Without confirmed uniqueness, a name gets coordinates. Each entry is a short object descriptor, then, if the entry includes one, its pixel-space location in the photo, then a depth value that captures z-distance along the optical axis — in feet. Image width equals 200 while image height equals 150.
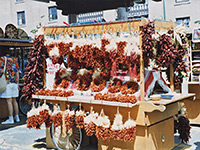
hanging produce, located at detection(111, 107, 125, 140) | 16.16
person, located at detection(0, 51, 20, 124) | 28.50
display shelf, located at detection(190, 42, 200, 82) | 30.50
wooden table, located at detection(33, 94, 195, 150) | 16.31
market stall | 16.30
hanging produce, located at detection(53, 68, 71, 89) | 20.06
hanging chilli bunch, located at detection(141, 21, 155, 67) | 15.74
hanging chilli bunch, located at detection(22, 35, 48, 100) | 20.43
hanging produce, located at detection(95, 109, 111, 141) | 16.61
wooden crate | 16.56
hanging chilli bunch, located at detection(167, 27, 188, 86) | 18.78
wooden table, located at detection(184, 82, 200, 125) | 24.30
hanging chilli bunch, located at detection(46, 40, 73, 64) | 19.04
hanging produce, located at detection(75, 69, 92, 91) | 18.99
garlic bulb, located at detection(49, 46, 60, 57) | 19.29
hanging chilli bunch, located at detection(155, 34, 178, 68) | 17.26
